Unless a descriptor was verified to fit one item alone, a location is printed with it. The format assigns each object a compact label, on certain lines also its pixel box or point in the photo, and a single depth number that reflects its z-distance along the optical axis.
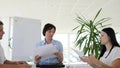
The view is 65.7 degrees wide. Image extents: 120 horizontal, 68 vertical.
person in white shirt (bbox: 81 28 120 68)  0.98
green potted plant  1.60
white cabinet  1.85
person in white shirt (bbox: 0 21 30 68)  0.98
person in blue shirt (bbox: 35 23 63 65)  1.26
